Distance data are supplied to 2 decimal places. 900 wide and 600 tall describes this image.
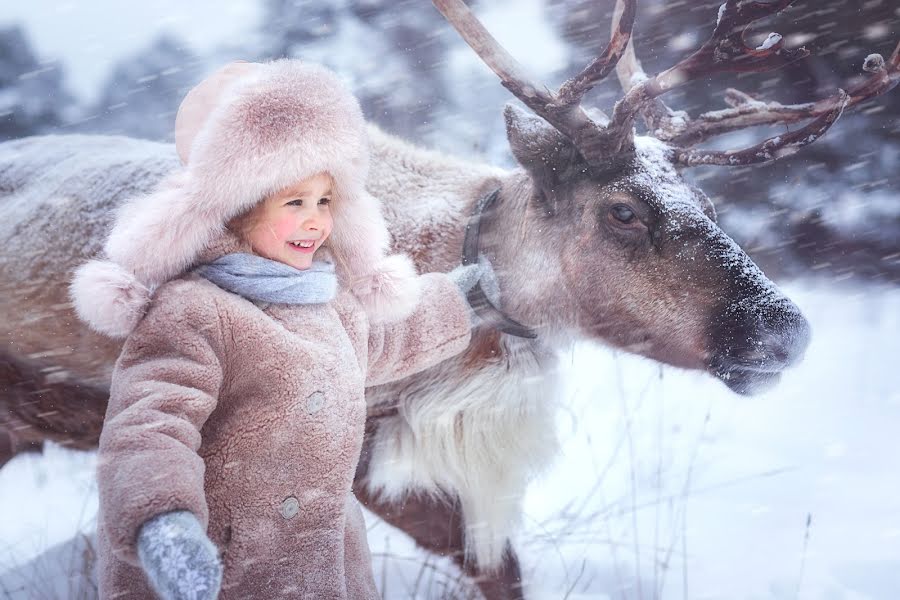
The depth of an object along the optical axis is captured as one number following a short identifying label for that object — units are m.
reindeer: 1.57
